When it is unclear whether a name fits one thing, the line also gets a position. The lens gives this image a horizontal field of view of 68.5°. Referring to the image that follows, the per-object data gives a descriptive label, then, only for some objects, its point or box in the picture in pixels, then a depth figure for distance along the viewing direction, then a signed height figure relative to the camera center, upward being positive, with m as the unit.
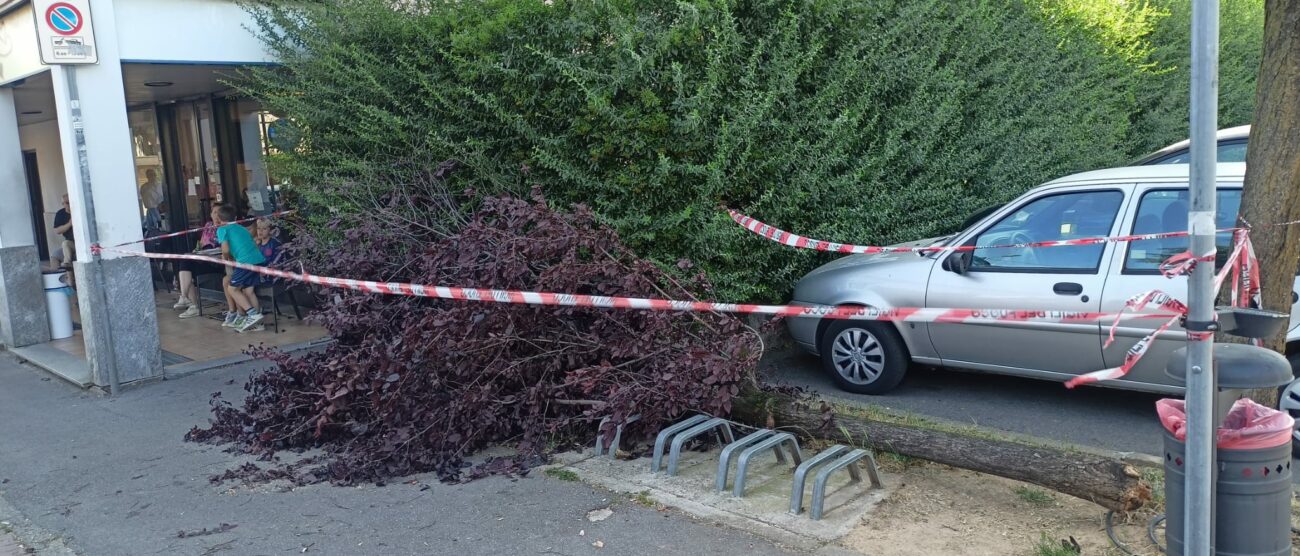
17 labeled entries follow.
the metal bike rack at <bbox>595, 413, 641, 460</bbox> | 5.61 -1.64
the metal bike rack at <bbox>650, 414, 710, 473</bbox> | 5.40 -1.55
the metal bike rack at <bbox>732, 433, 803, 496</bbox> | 4.93 -1.56
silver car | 5.95 -0.95
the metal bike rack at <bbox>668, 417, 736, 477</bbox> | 5.27 -1.52
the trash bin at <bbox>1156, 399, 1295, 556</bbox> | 3.32 -1.25
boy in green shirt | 10.46 -0.73
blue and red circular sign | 7.53 +1.46
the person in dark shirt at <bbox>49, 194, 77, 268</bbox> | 13.11 -0.56
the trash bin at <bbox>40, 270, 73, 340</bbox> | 10.38 -1.11
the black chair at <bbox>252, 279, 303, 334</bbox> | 10.49 -1.21
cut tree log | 4.39 -1.55
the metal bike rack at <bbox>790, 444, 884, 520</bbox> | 4.63 -1.56
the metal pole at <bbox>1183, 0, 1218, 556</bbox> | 3.03 -0.55
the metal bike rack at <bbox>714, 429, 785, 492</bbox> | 5.05 -1.60
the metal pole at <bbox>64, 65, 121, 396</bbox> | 7.77 -0.22
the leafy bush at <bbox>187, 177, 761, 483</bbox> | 5.57 -1.15
